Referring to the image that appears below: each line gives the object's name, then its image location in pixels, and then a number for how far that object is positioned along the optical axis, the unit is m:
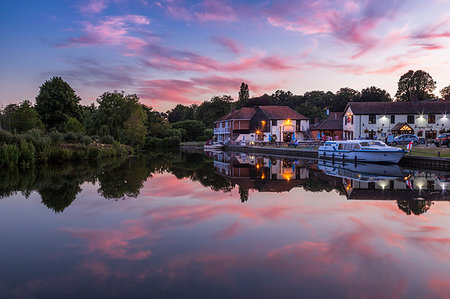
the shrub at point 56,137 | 28.68
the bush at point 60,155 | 26.97
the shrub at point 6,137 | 23.72
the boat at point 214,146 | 62.97
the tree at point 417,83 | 89.31
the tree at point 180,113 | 110.72
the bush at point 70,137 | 31.13
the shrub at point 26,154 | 23.20
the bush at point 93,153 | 30.97
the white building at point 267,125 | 63.06
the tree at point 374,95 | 90.69
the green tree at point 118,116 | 49.56
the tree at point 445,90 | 92.30
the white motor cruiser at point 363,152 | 27.86
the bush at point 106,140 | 39.06
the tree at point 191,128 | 86.81
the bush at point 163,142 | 77.38
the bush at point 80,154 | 29.08
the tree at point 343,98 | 96.25
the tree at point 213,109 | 96.81
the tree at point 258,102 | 93.02
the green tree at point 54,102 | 46.19
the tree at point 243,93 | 110.06
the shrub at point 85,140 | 31.72
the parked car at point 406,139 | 42.25
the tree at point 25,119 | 42.43
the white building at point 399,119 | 51.09
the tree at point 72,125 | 43.28
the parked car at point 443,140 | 34.94
